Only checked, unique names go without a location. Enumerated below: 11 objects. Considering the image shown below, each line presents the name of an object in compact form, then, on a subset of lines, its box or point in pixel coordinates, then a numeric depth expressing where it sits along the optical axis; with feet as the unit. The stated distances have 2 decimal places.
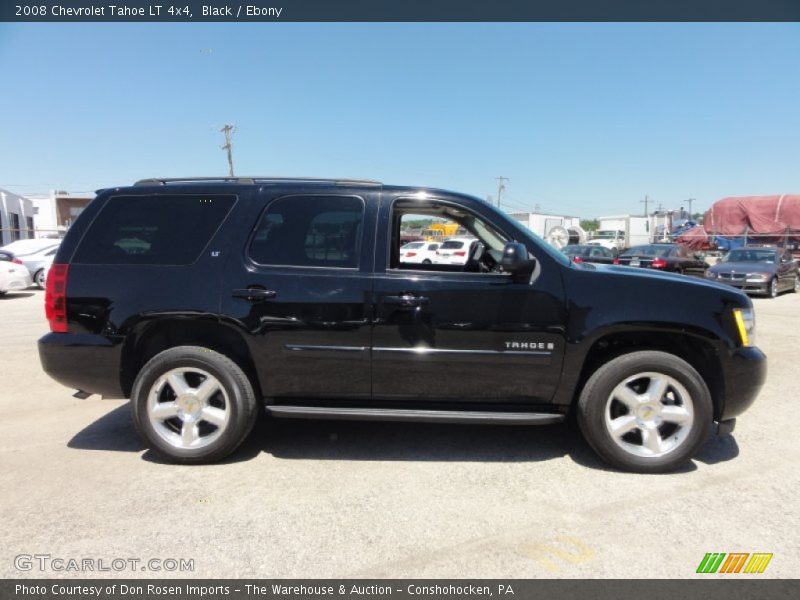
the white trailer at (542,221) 142.72
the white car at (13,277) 41.75
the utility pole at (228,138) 139.30
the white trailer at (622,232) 133.08
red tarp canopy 81.25
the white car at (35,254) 47.63
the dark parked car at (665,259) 50.47
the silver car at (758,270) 45.75
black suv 10.88
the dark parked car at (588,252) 59.88
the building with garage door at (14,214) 103.71
